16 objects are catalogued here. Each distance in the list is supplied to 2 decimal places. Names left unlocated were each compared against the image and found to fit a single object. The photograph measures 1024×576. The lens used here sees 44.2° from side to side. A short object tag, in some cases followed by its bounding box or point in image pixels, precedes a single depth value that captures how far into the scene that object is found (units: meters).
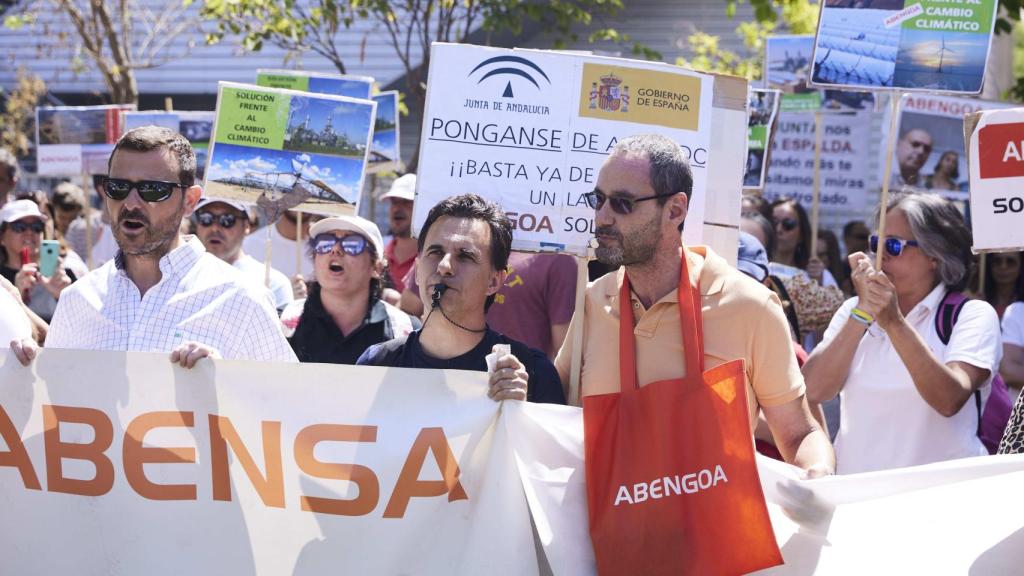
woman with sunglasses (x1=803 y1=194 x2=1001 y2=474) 4.54
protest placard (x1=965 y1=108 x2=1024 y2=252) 4.34
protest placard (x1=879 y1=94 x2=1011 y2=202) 9.16
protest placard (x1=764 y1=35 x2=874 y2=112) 9.48
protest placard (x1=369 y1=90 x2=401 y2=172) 7.87
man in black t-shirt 3.80
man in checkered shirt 4.01
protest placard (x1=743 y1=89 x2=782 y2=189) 7.79
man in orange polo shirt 3.62
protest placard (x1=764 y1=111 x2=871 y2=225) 9.98
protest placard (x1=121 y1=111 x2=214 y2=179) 8.34
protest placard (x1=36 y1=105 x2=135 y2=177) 8.94
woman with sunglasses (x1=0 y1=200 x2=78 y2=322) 7.82
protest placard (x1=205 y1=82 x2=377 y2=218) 6.04
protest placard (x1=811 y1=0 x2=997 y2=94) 5.14
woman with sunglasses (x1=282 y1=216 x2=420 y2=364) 5.64
